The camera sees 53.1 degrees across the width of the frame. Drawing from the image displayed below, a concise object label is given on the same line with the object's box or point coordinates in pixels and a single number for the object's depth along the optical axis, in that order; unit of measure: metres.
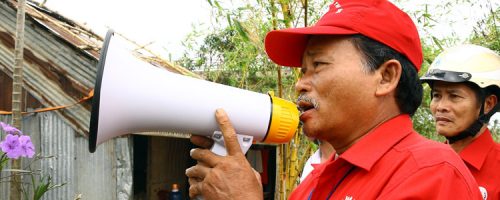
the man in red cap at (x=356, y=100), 1.44
